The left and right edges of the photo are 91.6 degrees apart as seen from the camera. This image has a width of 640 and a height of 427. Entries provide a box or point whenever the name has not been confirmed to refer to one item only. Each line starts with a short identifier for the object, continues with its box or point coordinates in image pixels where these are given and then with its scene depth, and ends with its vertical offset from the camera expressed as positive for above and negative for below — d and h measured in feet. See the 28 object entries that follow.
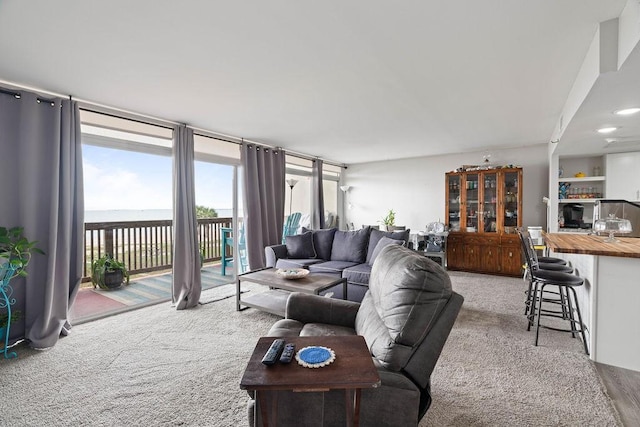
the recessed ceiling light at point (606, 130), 10.70 +2.69
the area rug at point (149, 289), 13.00 -3.74
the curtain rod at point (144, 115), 9.11 +3.46
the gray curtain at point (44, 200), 8.82 +0.25
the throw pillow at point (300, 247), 15.23 -1.93
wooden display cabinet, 17.22 -0.73
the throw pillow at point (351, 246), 14.52 -1.85
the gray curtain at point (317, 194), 20.94 +0.91
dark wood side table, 3.56 -2.01
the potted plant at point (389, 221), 20.36 -0.93
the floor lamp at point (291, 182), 19.02 +1.56
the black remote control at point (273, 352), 3.95 -1.93
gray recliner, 4.22 -2.09
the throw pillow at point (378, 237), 13.87 -1.32
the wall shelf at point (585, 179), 15.39 +1.43
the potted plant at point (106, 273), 13.76 -2.92
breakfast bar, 7.43 -2.37
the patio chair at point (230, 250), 16.07 -2.32
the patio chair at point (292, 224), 19.36 -1.05
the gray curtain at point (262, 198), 15.56 +0.49
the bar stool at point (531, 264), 9.32 -1.75
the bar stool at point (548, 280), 8.38 -1.99
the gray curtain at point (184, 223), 12.35 -0.63
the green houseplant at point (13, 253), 8.01 -1.18
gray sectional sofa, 12.65 -2.14
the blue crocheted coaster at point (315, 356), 3.94 -1.96
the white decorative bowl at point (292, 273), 10.91 -2.35
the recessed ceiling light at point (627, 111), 8.54 +2.69
